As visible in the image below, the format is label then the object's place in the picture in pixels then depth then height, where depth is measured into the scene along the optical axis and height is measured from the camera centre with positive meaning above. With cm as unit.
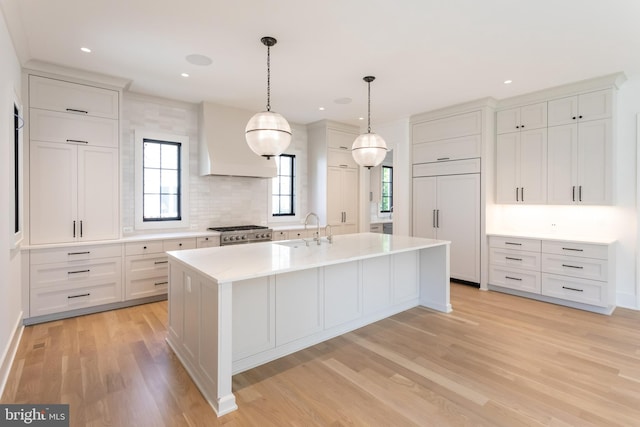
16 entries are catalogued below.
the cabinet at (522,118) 446 +135
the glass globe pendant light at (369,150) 349 +68
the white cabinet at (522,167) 448 +66
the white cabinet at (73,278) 350 -76
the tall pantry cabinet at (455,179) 487 +54
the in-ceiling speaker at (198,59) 337 +163
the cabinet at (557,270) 384 -75
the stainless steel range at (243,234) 470 -33
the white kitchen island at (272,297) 212 -75
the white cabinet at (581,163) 396 +64
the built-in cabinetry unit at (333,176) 609 +72
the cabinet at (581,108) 395 +133
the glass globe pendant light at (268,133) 271 +67
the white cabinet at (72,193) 356 +23
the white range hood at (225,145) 476 +102
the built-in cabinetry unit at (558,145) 397 +91
